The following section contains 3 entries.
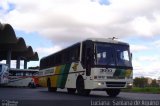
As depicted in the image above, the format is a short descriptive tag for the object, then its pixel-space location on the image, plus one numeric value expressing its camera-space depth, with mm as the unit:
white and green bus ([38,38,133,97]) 9413
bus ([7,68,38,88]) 25568
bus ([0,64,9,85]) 23512
